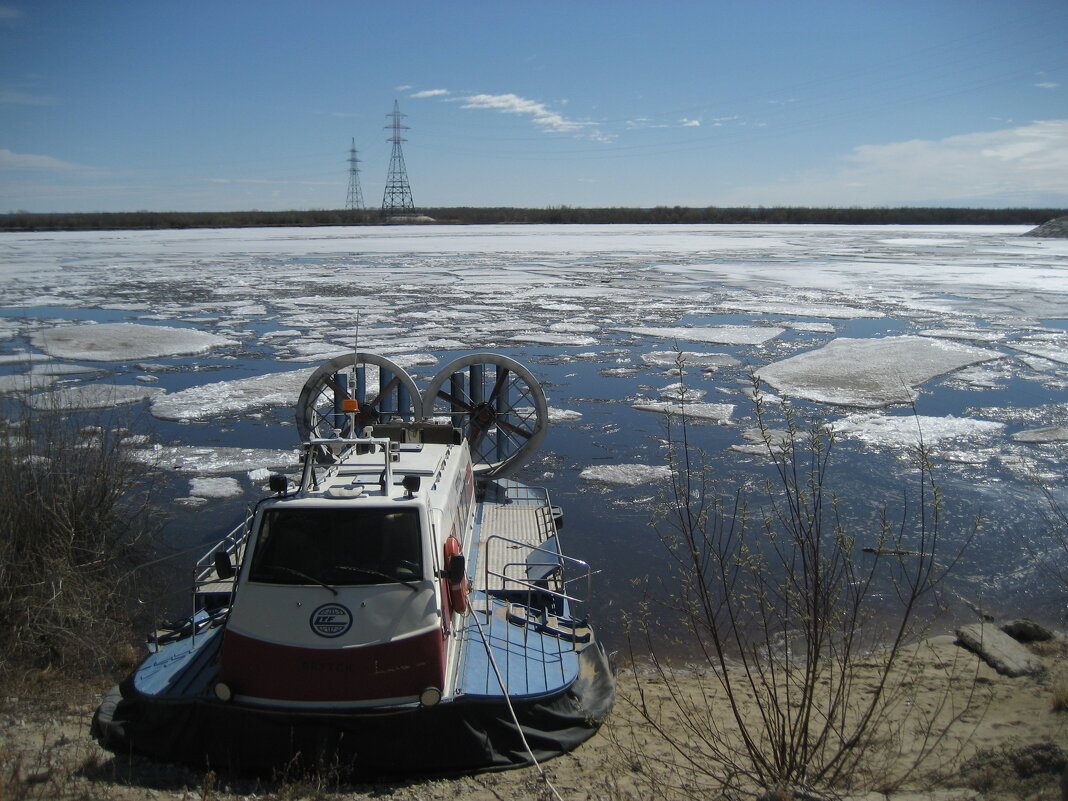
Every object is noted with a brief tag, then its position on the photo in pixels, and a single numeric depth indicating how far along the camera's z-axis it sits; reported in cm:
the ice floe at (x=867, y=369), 1401
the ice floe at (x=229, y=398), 1310
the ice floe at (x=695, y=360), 1647
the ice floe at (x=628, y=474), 1061
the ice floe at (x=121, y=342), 1680
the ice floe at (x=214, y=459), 1073
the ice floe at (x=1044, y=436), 1158
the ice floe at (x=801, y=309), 2180
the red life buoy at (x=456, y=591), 546
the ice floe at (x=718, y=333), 1881
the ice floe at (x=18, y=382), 1249
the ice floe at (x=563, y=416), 1312
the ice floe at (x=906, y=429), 1177
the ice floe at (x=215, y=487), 1005
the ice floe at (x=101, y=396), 1215
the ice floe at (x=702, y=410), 1293
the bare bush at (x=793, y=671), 418
